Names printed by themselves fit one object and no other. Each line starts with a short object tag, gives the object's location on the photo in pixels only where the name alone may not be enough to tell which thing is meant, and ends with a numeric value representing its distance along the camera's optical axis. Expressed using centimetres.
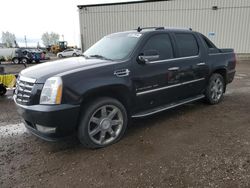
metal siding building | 1748
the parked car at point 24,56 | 2417
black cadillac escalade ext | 279
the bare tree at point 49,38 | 9406
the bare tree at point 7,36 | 9282
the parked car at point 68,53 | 3725
